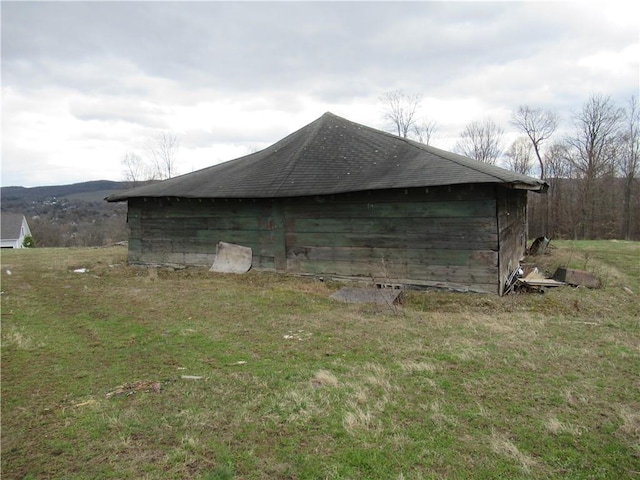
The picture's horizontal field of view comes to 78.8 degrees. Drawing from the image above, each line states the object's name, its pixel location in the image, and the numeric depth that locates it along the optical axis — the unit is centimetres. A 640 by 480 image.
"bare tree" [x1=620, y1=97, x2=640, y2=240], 3119
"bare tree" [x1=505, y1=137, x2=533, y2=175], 3684
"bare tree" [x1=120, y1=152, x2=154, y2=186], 4250
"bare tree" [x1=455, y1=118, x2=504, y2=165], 3931
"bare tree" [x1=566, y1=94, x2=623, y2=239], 3134
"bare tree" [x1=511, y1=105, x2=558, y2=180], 3581
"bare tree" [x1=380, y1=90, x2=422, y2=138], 3859
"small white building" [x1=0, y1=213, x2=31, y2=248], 4794
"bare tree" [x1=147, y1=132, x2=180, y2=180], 4180
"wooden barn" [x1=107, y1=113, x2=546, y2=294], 924
